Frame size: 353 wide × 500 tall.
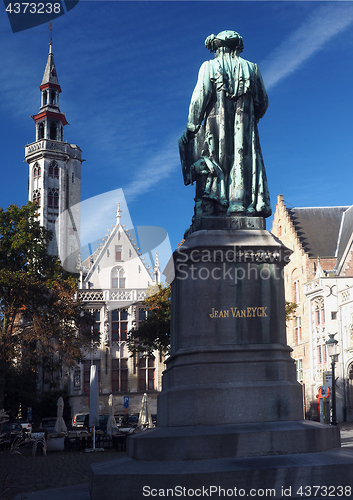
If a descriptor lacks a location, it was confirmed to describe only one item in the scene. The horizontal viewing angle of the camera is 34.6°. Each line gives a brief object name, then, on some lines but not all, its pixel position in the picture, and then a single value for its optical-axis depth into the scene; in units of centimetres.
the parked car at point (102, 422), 3096
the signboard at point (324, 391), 3819
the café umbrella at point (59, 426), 2485
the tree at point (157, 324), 3030
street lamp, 1867
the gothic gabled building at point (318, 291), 3982
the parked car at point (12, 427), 2827
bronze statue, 866
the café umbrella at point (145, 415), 2762
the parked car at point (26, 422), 2810
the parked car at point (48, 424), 3352
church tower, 7719
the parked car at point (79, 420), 3806
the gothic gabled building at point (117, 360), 5000
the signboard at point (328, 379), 2608
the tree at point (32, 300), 2598
